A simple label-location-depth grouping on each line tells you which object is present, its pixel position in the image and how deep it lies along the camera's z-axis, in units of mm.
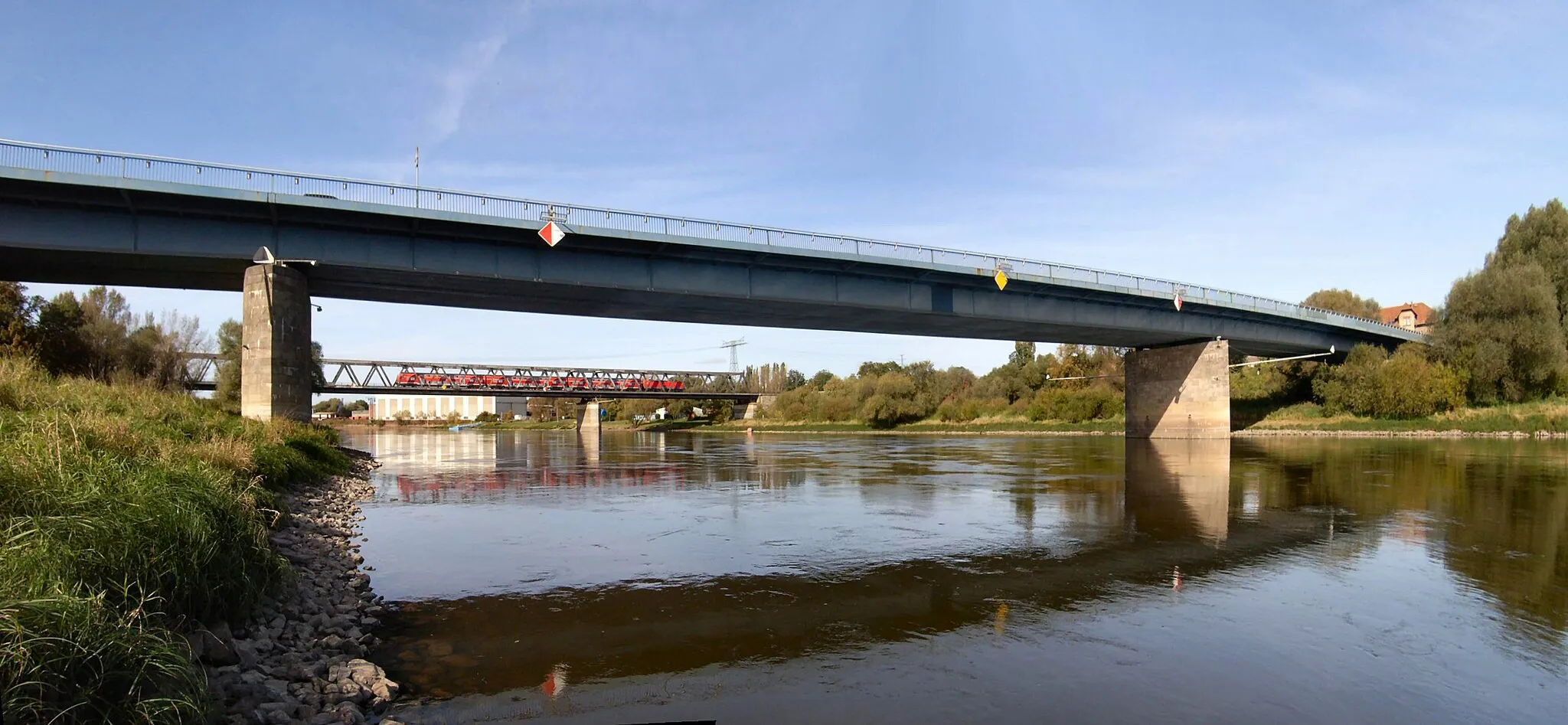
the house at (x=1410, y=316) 113125
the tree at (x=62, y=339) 35375
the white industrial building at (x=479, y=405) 195500
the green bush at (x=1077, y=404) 81750
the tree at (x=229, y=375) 58312
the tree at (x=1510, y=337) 57281
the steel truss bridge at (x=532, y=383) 107438
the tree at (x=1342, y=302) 93875
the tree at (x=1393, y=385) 59281
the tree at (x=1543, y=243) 63281
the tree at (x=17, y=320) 32906
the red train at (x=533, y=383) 116750
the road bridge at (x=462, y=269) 27812
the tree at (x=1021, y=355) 115438
